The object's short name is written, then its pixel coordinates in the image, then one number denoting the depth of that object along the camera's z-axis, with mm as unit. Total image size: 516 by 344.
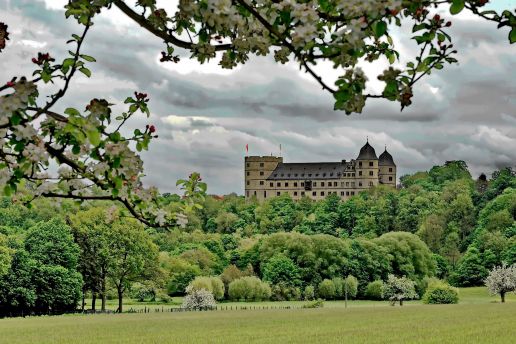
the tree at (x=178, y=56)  5406
